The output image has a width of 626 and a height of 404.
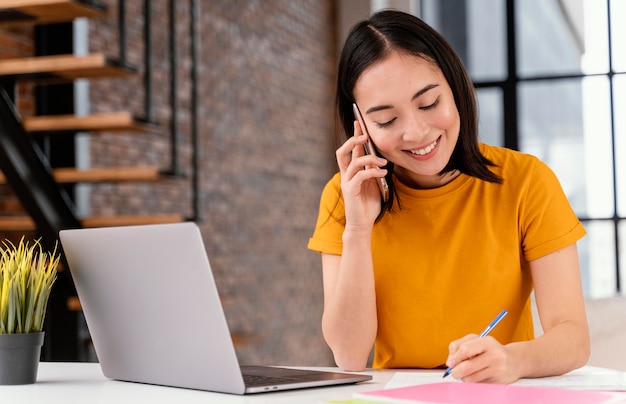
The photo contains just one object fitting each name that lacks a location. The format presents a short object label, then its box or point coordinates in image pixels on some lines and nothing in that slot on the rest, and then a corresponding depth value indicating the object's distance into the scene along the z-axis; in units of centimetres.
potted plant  161
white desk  149
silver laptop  147
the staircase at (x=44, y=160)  305
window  601
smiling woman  182
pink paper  137
